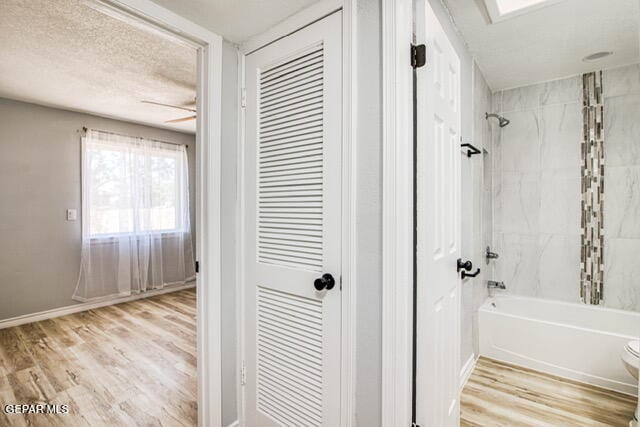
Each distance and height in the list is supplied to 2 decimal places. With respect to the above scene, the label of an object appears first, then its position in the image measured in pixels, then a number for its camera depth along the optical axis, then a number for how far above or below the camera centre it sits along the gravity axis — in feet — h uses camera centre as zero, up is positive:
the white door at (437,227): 3.59 -0.26
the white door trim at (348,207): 3.92 +0.01
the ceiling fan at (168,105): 10.34 +3.60
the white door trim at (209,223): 5.02 -0.26
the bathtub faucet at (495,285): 9.22 -2.41
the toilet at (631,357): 5.75 -2.98
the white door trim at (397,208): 3.52 +0.00
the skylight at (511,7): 5.42 +3.74
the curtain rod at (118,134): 12.11 +3.26
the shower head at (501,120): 8.64 +2.70
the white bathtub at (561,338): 6.80 -3.29
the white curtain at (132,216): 12.25 -0.37
